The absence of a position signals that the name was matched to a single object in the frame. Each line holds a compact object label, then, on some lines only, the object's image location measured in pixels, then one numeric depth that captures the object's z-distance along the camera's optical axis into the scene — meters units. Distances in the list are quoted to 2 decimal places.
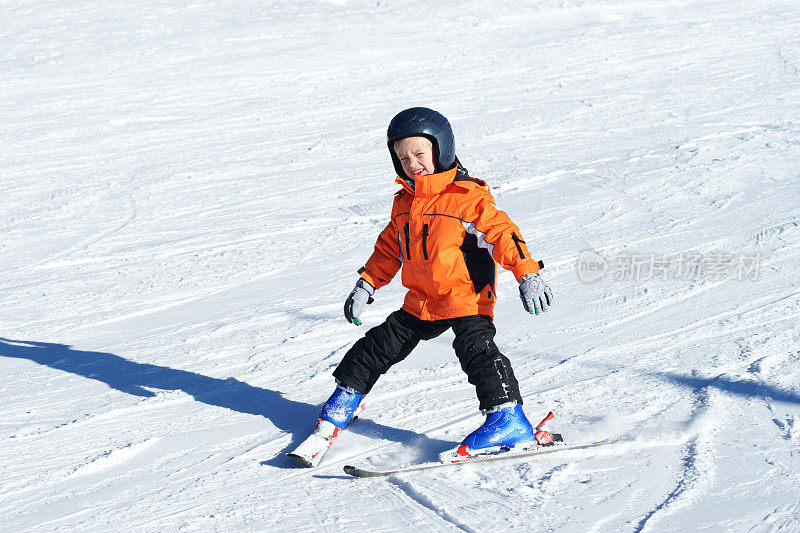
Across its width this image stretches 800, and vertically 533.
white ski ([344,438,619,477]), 6.05
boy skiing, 6.26
